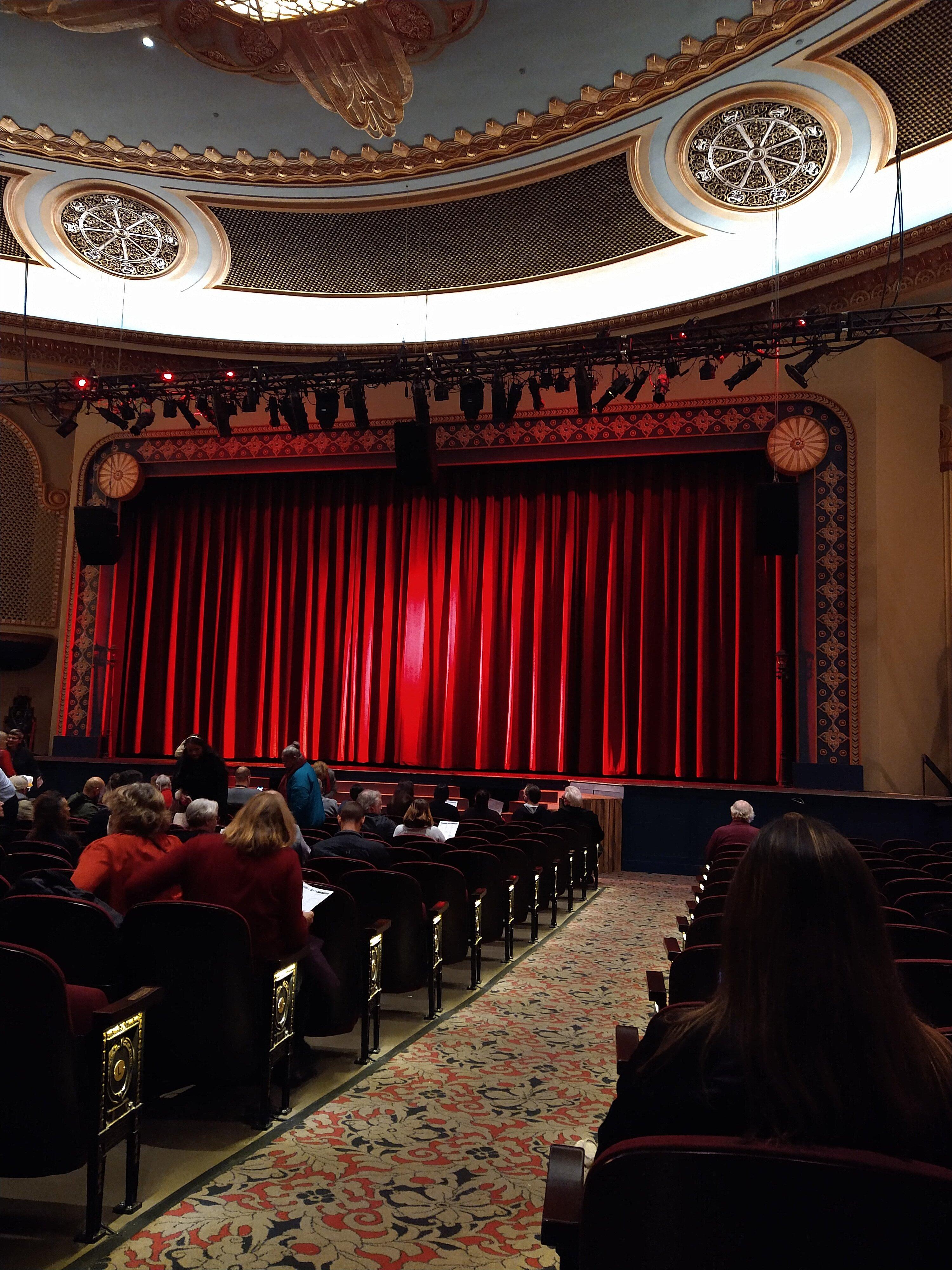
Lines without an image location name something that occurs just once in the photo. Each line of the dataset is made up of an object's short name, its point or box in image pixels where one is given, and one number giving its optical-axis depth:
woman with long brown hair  1.17
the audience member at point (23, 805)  6.79
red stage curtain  12.70
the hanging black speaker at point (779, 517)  10.40
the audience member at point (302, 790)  7.31
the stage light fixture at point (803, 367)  9.34
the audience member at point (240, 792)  8.27
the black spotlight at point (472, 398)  10.49
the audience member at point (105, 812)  4.65
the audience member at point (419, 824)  6.16
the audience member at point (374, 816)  6.29
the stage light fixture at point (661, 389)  10.43
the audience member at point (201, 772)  8.57
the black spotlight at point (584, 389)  10.30
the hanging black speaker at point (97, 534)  12.37
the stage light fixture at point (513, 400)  10.45
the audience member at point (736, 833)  6.38
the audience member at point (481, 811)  7.93
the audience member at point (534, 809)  8.67
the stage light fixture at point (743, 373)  9.72
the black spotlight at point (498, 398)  10.31
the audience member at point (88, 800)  6.84
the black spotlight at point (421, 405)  10.98
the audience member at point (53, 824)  4.77
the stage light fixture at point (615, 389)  10.30
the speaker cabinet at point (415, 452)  11.54
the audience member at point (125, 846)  3.47
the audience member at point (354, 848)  4.69
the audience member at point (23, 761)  10.35
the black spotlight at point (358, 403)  10.91
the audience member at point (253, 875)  3.20
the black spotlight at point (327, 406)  10.98
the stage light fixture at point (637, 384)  10.05
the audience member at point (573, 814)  8.64
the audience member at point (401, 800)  8.13
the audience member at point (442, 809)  8.43
